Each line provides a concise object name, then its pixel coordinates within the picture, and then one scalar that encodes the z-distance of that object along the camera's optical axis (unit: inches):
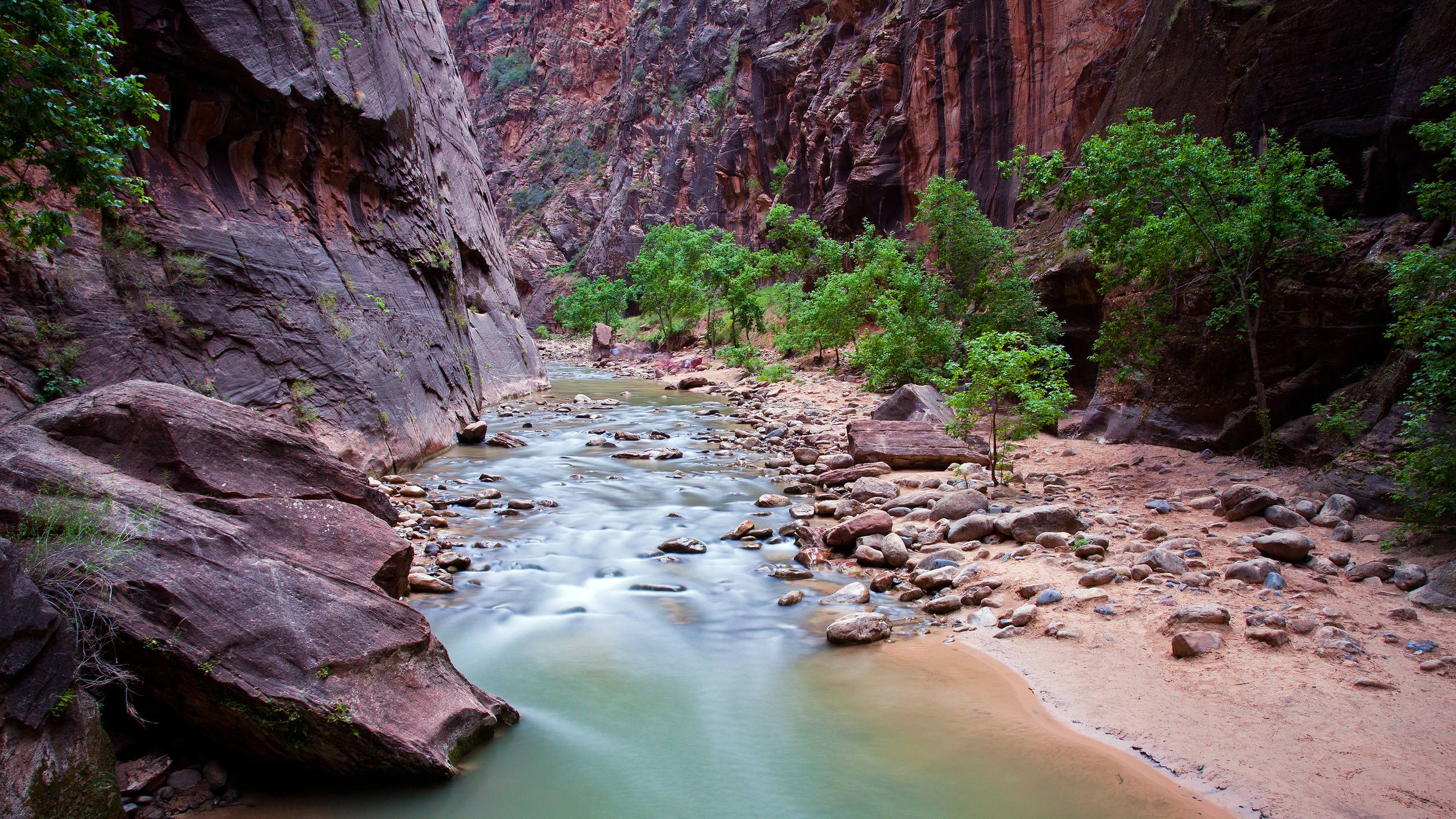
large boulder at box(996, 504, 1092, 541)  299.4
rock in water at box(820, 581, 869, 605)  272.8
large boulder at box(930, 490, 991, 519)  339.0
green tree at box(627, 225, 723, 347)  1541.6
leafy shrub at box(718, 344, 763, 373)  1141.7
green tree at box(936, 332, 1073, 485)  373.1
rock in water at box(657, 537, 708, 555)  338.0
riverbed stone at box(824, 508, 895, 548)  329.4
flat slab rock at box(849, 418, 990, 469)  455.5
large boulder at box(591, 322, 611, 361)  1776.6
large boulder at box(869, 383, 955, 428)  534.6
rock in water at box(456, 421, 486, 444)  569.3
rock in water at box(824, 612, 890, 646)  235.9
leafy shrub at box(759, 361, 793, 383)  995.3
